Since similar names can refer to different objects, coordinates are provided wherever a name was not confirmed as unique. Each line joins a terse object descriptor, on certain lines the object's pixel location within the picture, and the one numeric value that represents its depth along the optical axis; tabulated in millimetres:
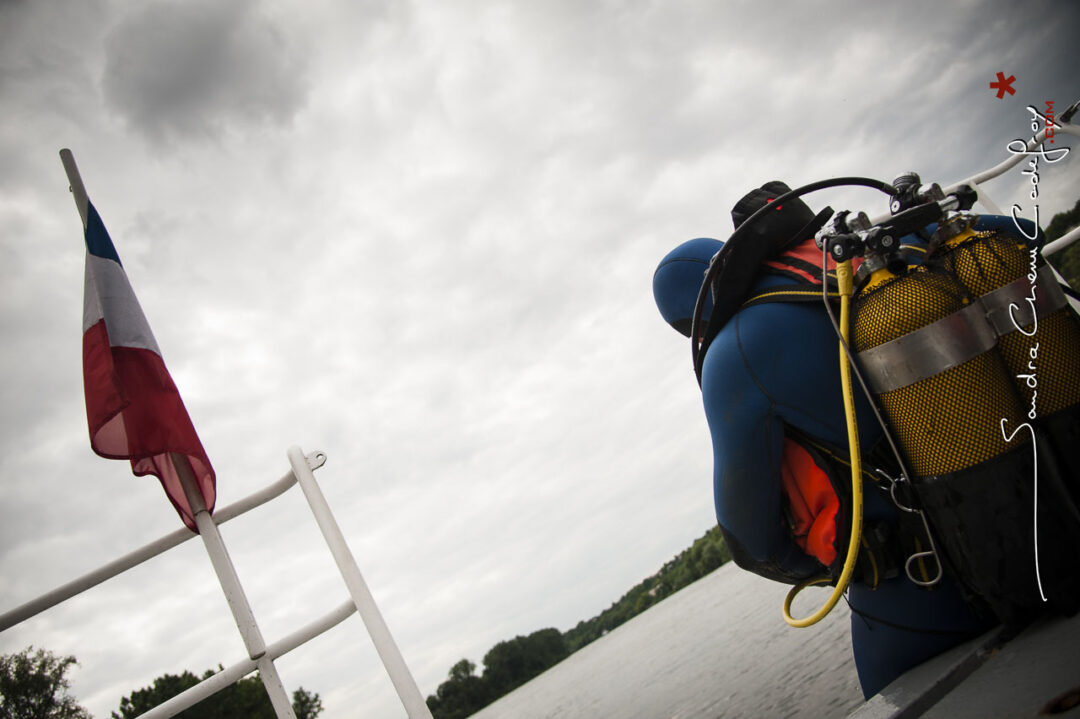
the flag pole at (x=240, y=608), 2537
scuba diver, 1769
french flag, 3059
